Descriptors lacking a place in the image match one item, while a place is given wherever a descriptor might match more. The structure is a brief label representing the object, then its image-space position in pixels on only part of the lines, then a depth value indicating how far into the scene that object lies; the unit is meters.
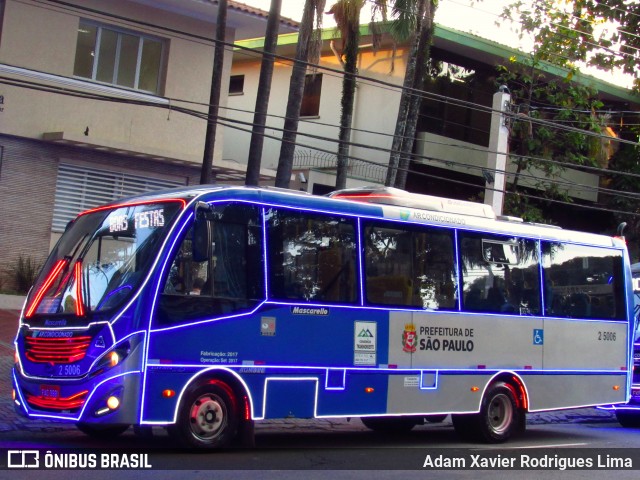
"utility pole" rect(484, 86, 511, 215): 20.78
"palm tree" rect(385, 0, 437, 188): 21.19
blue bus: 9.60
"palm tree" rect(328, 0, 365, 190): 20.88
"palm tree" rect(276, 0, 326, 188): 19.42
